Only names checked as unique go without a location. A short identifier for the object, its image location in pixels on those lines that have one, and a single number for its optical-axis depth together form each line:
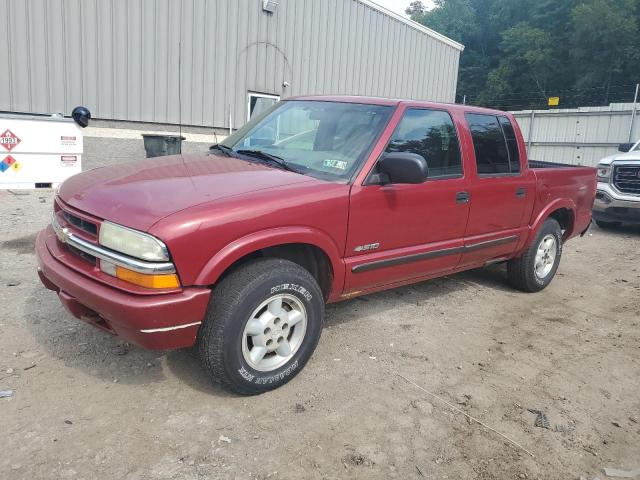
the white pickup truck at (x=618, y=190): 9.12
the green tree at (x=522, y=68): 43.62
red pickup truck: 2.71
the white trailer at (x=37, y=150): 8.13
